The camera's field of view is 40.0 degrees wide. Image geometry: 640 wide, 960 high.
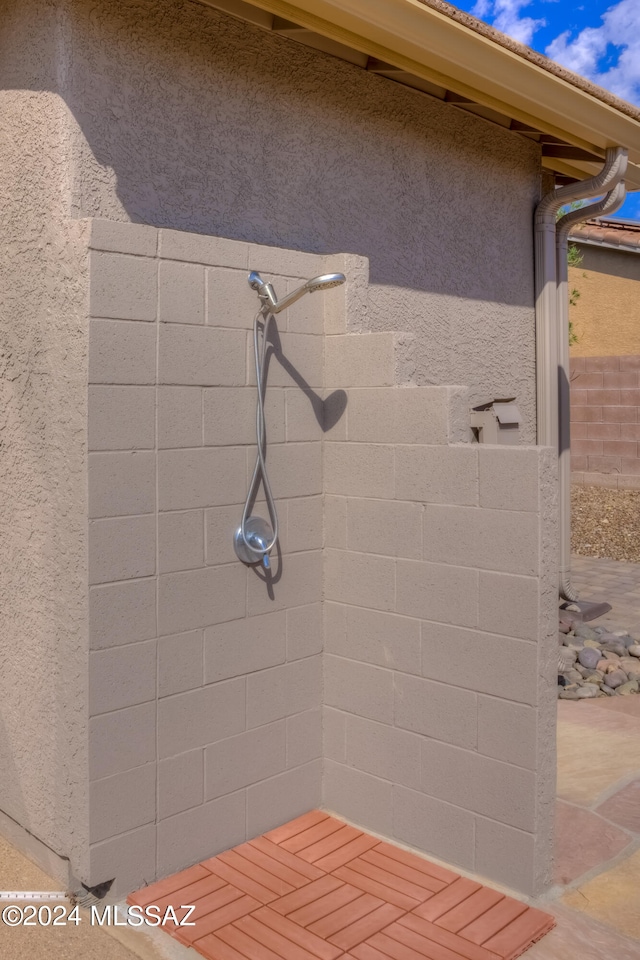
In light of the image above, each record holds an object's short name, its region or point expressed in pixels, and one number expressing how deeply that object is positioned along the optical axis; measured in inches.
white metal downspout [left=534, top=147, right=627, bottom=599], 218.8
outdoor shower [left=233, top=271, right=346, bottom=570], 131.5
